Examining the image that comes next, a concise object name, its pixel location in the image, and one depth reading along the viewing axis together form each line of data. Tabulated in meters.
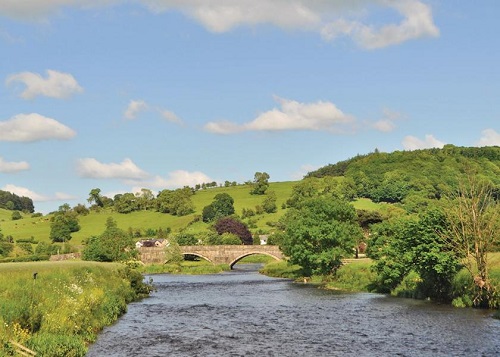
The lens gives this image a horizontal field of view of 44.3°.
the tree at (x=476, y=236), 58.00
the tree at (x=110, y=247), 122.06
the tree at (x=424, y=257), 62.19
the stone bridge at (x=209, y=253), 161.88
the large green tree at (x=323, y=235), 99.25
